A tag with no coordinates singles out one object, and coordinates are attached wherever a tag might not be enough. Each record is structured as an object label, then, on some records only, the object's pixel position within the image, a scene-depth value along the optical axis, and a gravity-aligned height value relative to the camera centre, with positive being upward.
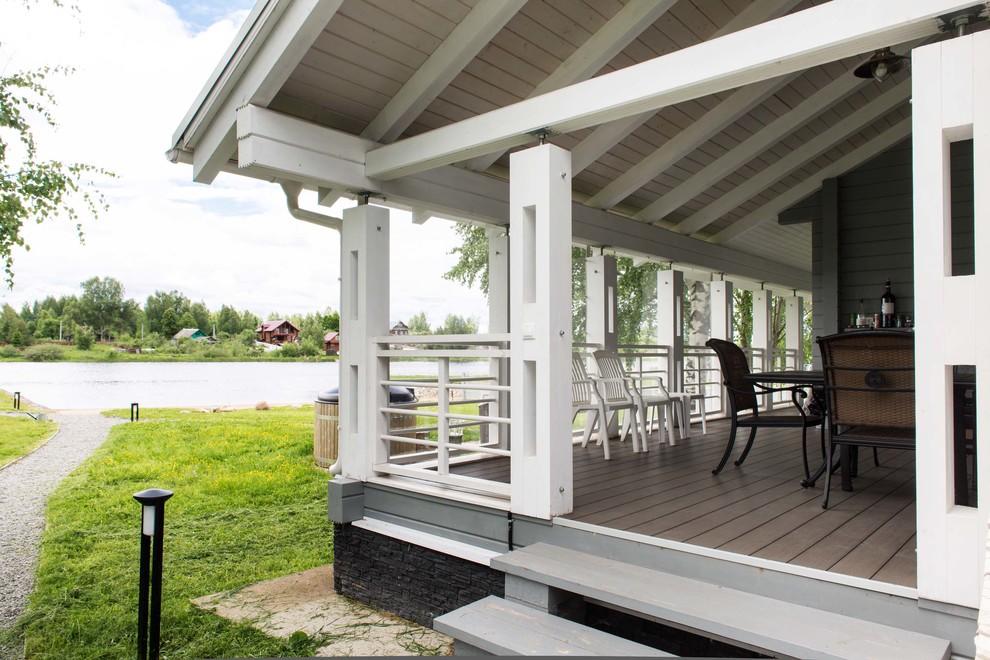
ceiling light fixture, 4.16 +1.81
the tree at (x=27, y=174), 6.91 +1.93
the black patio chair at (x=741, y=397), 3.98 -0.33
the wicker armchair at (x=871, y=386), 2.88 -0.18
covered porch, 2.13 +0.99
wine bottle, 6.37 +0.37
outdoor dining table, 3.80 -0.19
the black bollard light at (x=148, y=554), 2.92 -0.94
